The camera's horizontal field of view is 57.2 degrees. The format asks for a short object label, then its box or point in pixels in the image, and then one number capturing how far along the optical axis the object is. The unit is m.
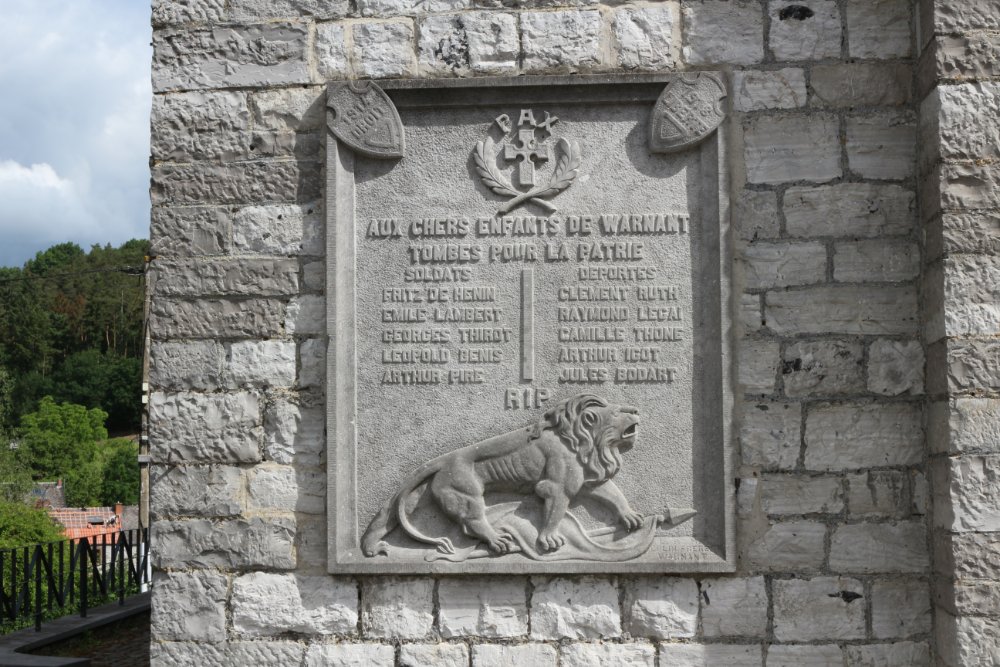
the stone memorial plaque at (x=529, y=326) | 3.73
